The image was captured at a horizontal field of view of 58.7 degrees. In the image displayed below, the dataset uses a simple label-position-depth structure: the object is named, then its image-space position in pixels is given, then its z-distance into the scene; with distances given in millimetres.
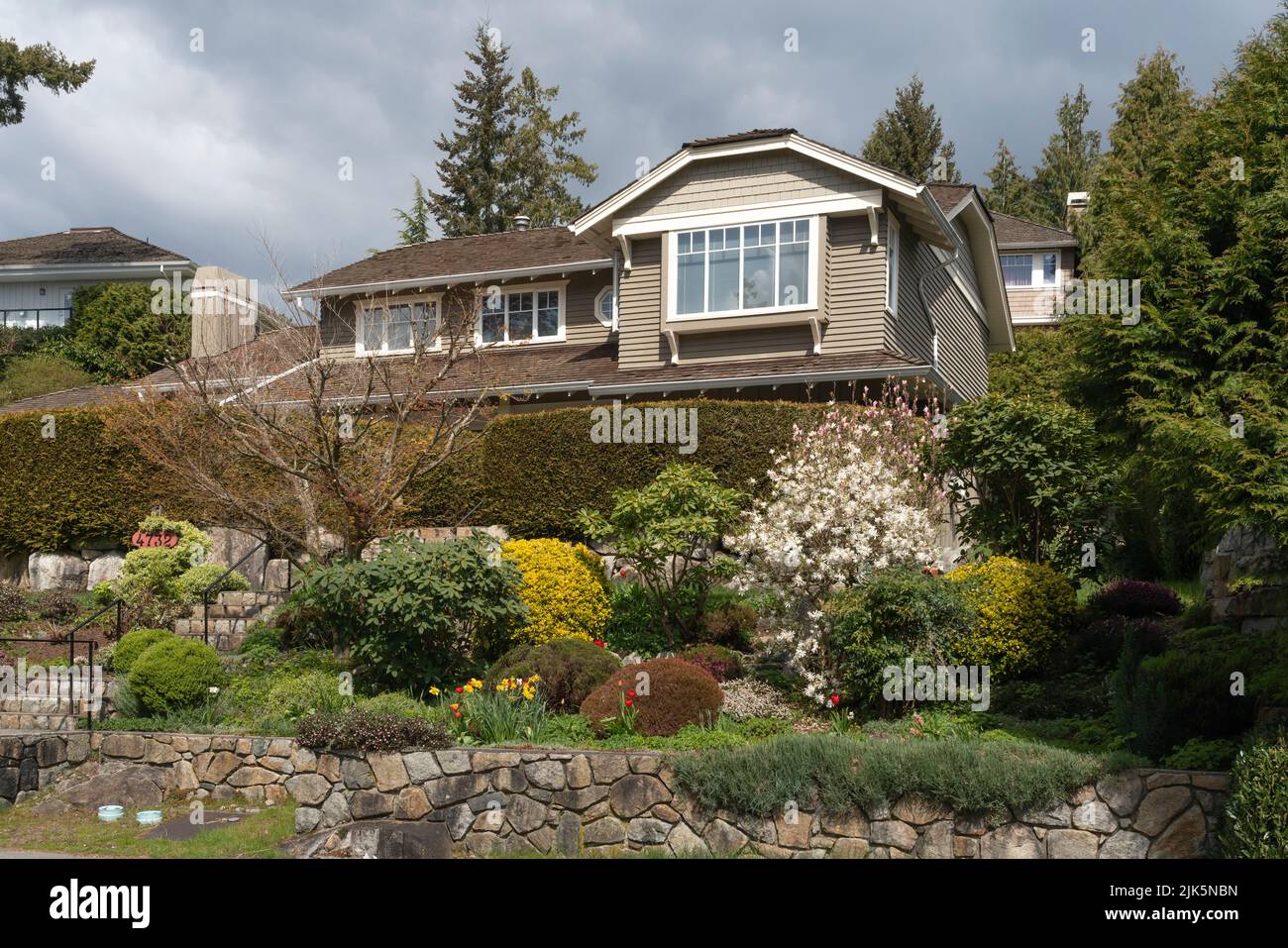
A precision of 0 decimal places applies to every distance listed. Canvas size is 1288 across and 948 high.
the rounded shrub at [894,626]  11484
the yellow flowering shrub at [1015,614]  12211
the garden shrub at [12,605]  18234
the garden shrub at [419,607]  13070
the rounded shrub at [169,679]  13391
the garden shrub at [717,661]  13188
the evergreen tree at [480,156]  41844
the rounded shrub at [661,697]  11180
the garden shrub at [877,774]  9031
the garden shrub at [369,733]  11031
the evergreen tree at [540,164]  41938
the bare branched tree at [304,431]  14898
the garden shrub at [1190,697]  9320
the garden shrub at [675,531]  14109
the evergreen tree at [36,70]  29953
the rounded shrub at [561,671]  12414
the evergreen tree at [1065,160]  50594
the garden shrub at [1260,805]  7844
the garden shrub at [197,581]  17688
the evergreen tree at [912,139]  44812
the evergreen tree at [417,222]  42719
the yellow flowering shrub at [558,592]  14164
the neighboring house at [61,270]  35406
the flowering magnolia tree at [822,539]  12344
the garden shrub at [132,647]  14289
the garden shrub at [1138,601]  13562
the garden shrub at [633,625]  14555
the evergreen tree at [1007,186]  51875
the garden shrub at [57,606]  18375
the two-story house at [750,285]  20562
